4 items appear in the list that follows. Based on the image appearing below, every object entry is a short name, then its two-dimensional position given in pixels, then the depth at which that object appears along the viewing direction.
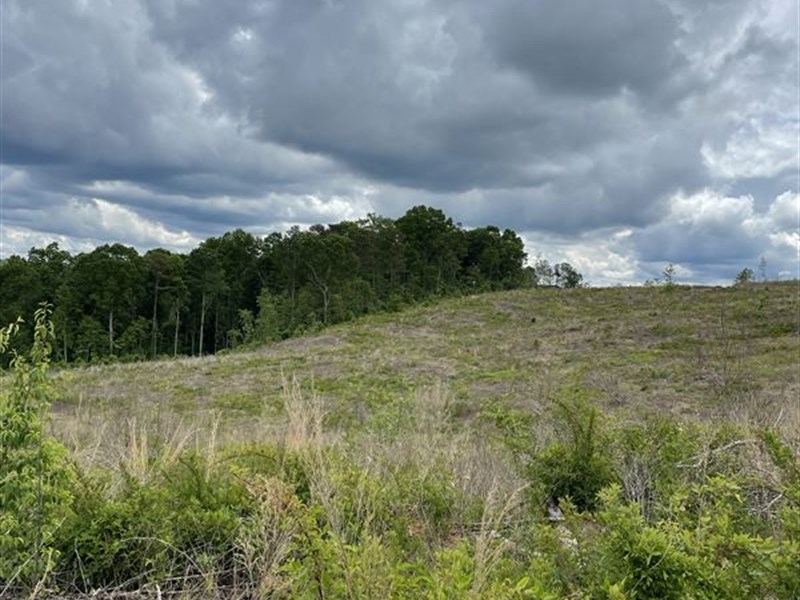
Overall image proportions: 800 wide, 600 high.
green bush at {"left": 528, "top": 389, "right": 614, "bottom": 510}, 4.51
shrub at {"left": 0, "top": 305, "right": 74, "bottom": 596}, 2.78
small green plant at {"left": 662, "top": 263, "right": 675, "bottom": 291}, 35.50
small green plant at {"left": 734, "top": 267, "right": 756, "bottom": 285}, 35.25
